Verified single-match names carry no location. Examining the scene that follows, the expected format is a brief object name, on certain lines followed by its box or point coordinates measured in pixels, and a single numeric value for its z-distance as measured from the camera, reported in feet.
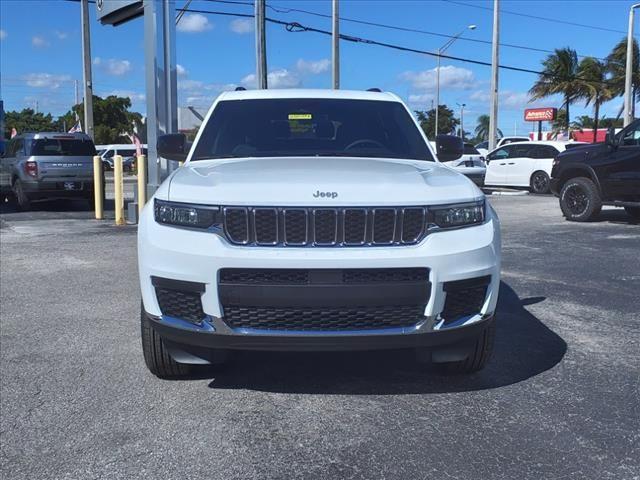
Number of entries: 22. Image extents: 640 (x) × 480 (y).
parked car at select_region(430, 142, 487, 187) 69.92
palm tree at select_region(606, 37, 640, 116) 132.57
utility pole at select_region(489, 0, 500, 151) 92.48
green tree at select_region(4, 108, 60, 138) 305.32
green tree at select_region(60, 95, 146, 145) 205.36
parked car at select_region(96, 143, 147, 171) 138.92
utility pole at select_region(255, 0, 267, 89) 75.41
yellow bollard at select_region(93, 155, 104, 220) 47.47
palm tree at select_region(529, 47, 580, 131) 141.08
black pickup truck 37.11
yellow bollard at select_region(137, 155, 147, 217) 41.60
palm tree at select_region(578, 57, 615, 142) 142.49
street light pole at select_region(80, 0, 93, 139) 80.79
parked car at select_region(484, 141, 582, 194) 66.69
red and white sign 171.94
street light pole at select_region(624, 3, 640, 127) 103.91
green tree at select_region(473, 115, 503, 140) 394.50
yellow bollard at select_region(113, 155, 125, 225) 43.47
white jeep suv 10.78
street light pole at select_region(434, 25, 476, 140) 162.16
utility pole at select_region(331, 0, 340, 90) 86.43
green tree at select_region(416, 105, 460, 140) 313.12
